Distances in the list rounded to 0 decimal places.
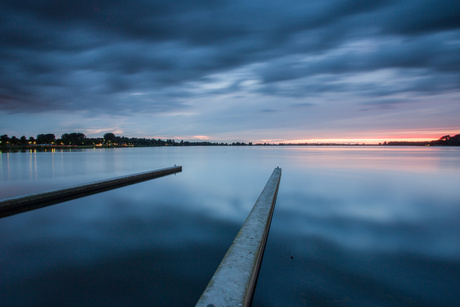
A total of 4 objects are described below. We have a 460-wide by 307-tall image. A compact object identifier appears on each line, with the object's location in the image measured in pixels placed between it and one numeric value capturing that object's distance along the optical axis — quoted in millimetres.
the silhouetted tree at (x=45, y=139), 144125
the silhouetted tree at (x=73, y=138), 144825
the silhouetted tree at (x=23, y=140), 131238
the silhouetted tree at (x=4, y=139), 126000
